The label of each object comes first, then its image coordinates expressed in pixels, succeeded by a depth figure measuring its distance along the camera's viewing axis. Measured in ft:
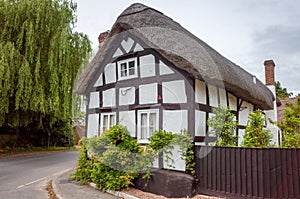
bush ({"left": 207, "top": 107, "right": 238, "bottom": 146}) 24.94
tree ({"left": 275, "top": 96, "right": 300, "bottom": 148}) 25.16
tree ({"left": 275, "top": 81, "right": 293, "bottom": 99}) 111.96
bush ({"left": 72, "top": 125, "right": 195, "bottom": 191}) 23.61
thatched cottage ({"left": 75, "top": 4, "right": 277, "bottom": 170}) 24.52
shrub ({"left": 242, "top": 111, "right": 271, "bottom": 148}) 22.94
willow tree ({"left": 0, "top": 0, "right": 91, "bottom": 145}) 45.01
